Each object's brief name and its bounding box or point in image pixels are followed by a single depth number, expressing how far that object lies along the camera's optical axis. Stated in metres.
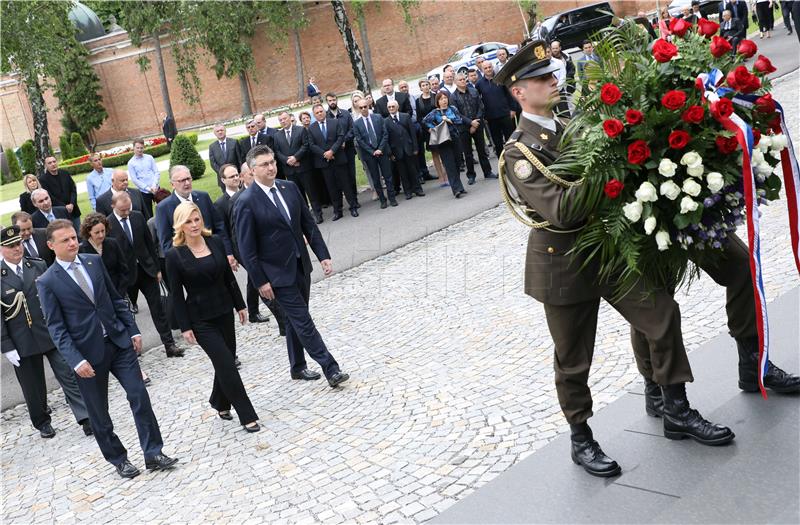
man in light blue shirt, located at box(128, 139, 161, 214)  15.97
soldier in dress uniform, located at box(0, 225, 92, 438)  8.50
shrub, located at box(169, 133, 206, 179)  24.55
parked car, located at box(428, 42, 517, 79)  39.38
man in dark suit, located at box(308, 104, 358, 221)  15.77
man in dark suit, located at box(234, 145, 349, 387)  7.81
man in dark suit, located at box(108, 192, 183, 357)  10.42
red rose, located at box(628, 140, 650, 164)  4.25
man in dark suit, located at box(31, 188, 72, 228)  12.16
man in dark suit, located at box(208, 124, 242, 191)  16.52
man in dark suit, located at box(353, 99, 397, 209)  15.87
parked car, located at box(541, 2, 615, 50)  34.03
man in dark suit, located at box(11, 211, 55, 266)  9.43
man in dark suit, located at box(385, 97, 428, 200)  16.02
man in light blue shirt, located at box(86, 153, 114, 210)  15.35
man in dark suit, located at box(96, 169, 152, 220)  11.55
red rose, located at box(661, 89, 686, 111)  4.20
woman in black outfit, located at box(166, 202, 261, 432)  7.27
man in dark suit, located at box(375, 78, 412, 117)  16.97
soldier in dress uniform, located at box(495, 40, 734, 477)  4.61
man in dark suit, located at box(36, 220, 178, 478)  6.83
